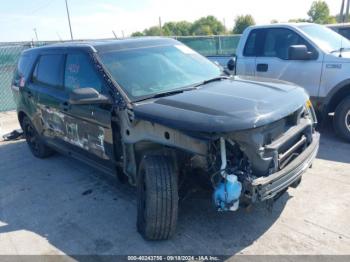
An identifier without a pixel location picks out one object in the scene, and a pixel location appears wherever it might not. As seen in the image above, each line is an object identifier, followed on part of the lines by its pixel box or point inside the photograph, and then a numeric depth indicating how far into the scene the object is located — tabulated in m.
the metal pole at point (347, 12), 22.42
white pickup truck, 5.40
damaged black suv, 2.70
